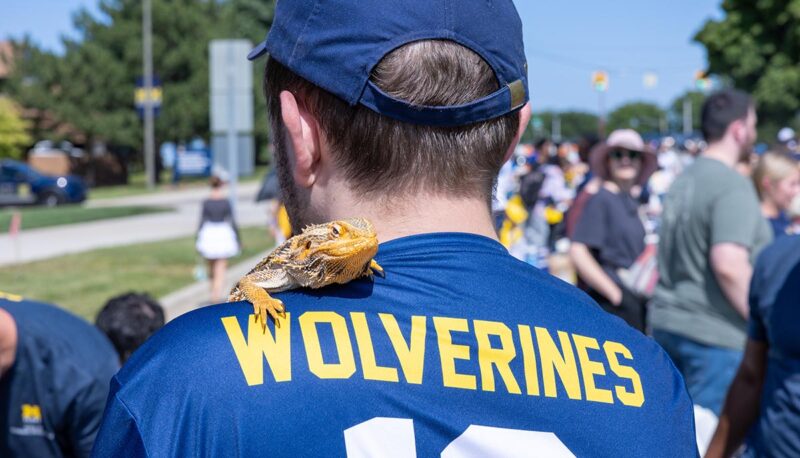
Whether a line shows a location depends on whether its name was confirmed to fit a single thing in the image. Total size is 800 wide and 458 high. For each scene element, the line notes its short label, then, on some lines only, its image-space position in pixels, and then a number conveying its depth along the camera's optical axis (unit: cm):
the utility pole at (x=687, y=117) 8232
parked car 3250
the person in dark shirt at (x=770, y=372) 289
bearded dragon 127
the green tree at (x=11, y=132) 4491
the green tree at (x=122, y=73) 4678
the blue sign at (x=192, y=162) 4788
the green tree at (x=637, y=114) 13119
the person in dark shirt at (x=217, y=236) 1182
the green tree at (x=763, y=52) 4359
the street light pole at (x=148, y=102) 4378
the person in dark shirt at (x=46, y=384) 288
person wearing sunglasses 599
